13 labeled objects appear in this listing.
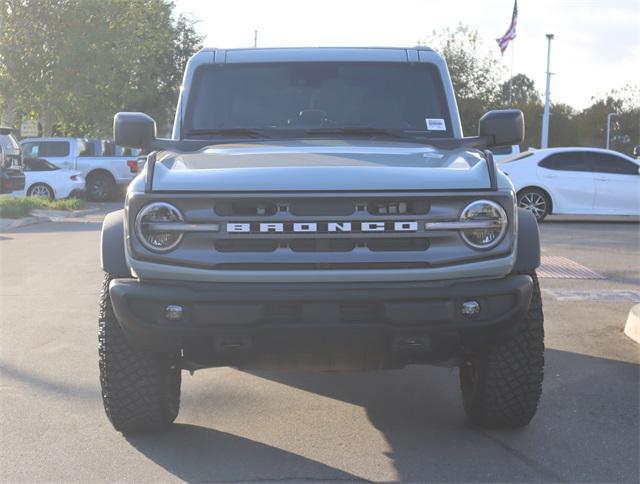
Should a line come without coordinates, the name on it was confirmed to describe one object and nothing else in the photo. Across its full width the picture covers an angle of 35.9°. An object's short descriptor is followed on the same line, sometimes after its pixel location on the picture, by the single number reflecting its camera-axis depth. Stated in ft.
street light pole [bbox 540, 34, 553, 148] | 154.68
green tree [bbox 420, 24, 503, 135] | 166.71
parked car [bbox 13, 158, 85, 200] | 83.61
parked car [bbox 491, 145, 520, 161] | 75.34
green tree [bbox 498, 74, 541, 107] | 386.05
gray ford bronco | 13.82
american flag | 145.28
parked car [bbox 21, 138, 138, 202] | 88.53
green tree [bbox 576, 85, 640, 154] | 266.36
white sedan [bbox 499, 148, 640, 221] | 62.54
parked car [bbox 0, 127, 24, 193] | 68.85
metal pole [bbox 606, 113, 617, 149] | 247.91
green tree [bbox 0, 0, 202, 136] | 110.32
